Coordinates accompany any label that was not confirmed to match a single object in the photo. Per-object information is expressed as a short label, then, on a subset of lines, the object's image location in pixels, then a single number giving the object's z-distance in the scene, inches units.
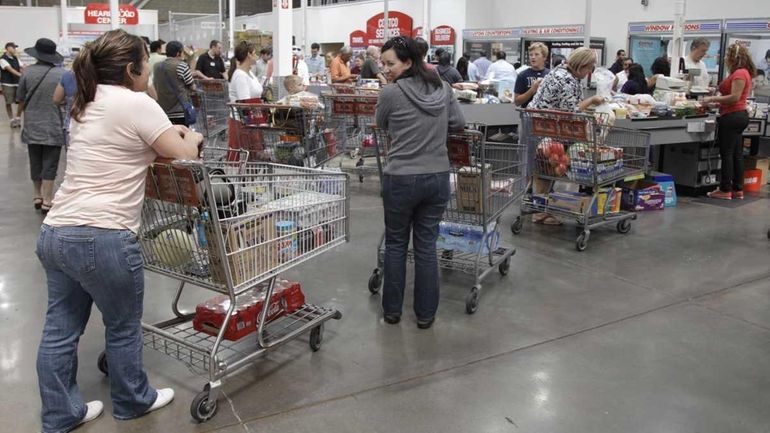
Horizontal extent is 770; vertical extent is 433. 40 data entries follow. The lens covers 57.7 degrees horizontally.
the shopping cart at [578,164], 230.2
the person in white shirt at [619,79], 450.5
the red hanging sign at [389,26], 891.4
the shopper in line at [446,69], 425.1
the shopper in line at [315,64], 661.9
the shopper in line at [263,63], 578.9
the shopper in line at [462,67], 523.8
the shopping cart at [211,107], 374.6
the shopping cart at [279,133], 268.7
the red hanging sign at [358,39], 935.7
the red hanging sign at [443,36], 836.6
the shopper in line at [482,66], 606.1
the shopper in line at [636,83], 366.9
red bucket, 335.3
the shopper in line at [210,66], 471.5
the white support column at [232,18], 794.2
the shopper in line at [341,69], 486.6
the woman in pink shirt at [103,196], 103.2
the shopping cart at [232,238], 117.7
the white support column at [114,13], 518.6
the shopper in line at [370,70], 483.5
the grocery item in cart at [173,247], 124.0
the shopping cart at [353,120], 296.0
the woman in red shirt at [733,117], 297.1
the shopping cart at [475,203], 173.5
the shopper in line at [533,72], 303.6
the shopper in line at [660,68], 390.1
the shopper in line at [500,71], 482.0
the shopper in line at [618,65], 549.3
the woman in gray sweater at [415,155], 152.1
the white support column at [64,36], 710.5
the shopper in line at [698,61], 350.6
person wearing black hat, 254.1
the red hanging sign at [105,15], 948.6
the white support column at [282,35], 390.6
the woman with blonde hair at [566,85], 236.7
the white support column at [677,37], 359.3
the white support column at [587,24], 459.3
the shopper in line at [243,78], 319.2
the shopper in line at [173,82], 303.9
